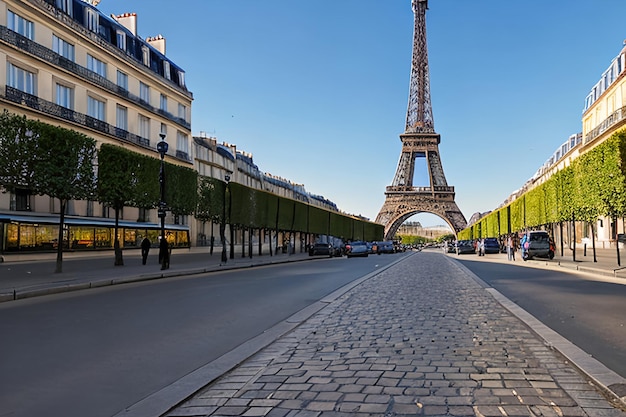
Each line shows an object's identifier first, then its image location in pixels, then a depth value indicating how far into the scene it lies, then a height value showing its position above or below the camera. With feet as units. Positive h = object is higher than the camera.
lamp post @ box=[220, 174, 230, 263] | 94.64 +0.08
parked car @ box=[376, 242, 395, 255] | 202.63 -4.39
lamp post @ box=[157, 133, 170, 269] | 73.72 +3.01
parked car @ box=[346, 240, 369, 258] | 160.25 -3.94
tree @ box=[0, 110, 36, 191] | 64.03 +9.78
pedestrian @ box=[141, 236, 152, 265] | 88.90 -2.27
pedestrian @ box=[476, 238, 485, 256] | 160.45 -3.84
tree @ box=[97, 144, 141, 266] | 77.97 +8.45
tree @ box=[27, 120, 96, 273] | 64.28 +8.82
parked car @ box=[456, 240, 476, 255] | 190.90 -4.56
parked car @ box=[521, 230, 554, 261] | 111.86 -2.37
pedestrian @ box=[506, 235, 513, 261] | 113.45 -2.87
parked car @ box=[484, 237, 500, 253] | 167.92 -3.48
